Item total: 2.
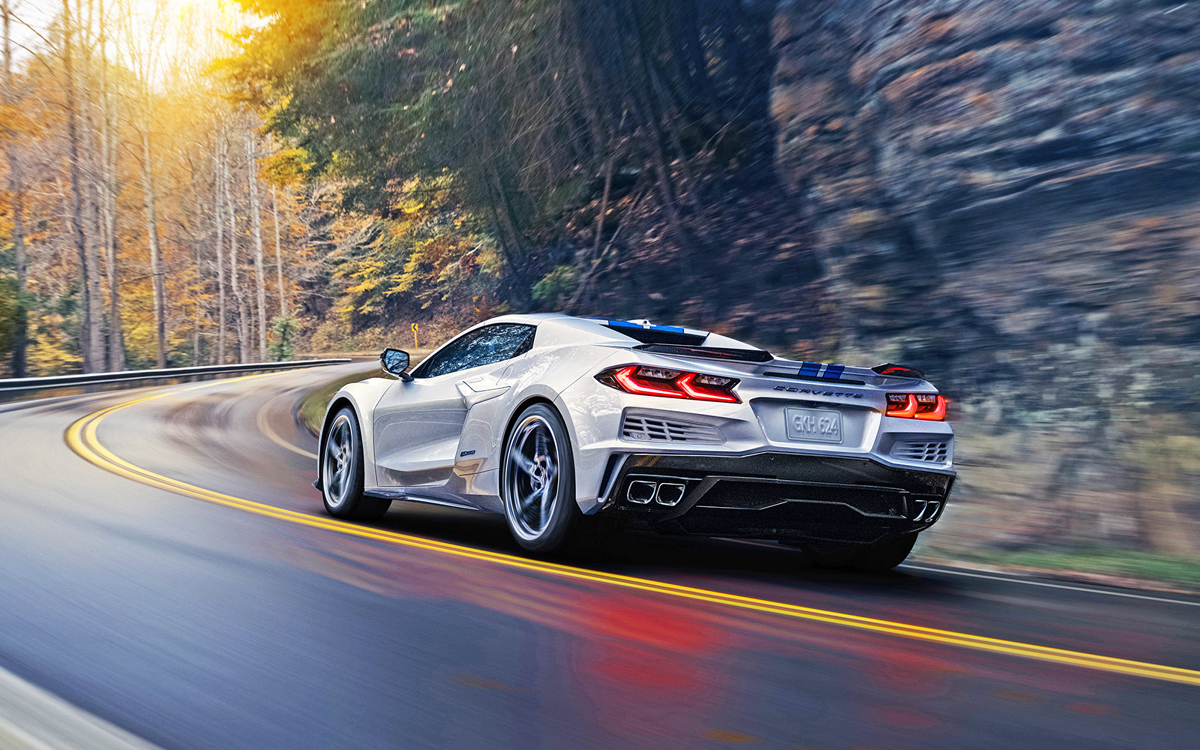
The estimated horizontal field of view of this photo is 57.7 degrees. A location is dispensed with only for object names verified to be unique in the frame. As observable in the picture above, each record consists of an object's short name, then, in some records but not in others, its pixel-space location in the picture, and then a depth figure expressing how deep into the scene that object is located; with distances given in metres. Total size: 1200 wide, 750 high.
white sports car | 5.03
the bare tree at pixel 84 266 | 37.53
